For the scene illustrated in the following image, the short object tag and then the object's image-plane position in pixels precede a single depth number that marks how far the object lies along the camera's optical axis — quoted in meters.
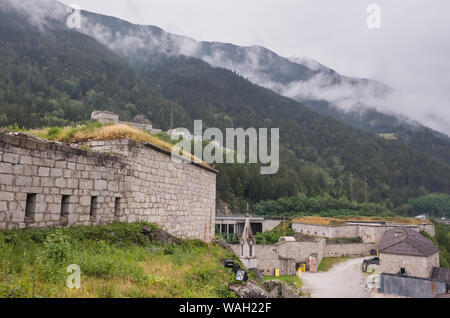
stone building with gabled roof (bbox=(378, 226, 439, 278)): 30.42
